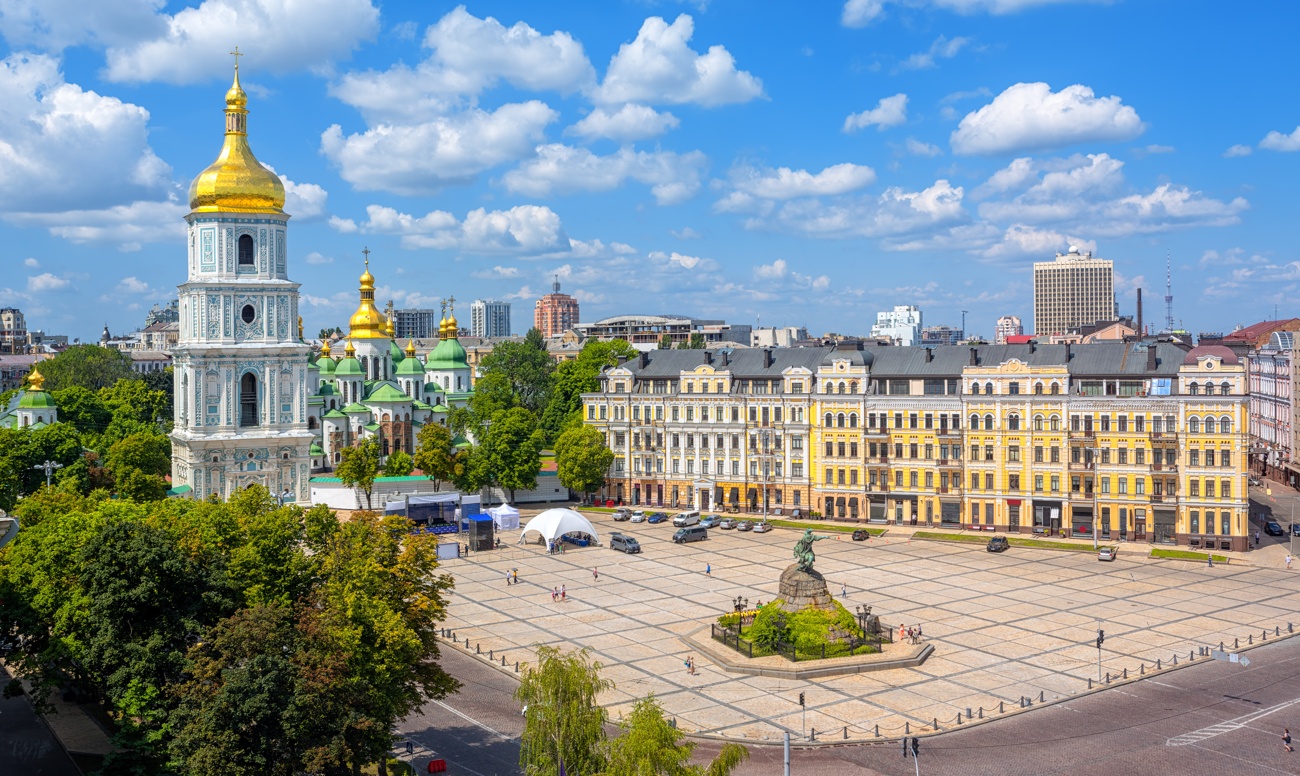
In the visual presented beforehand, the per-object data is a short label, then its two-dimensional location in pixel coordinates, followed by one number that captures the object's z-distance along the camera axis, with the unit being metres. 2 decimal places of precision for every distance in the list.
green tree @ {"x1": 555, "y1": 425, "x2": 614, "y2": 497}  103.62
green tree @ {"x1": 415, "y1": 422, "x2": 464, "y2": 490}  100.88
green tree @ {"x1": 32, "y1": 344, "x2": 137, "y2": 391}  142.25
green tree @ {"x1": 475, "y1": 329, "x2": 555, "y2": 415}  135.00
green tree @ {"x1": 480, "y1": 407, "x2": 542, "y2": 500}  101.94
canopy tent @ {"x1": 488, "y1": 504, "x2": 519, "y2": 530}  94.06
